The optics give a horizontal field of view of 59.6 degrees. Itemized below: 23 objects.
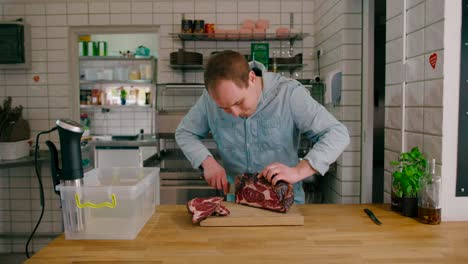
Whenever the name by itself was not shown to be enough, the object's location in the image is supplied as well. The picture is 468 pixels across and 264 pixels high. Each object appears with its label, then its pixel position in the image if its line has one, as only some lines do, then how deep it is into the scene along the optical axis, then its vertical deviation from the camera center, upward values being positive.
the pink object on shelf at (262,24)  3.68 +0.80
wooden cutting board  1.38 -0.36
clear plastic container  1.25 -0.31
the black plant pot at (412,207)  1.48 -0.34
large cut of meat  1.45 -0.29
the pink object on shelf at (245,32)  3.63 +0.72
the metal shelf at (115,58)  5.89 +0.79
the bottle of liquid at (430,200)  1.39 -0.30
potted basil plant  1.46 -0.24
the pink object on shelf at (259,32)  3.65 +0.72
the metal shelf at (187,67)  3.65 +0.42
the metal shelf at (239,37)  3.62 +0.69
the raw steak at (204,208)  1.39 -0.33
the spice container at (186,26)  3.61 +0.77
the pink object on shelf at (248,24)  3.66 +0.80
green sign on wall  3.60 +0.54
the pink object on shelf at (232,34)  3.58 +0.70
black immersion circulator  1.25 -0.18
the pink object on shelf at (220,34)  3.60 +0.70
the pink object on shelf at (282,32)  3.61 +0.71
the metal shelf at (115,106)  5.94 +0.09
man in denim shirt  1.50 -0.08
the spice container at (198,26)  3.66 +0.78
